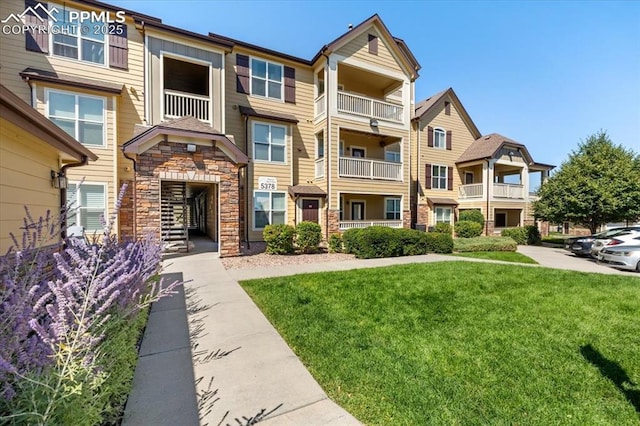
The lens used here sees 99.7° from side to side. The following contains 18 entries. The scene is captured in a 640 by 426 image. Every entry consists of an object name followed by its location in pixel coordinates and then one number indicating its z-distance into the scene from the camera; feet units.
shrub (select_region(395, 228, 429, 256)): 38.88
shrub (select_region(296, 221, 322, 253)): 39.01
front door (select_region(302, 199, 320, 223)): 45.73
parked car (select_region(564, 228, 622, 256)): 42.62
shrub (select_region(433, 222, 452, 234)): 56.29
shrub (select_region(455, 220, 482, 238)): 56.44
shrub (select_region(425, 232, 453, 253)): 41.77
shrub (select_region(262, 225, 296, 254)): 36.42
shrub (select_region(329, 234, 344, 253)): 41.81
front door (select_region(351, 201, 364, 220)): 58.13
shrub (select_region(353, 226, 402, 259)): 36.70
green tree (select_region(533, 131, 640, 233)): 48.08
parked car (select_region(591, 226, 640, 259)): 37.76
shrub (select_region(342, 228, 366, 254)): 38.42
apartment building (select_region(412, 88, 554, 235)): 61.98
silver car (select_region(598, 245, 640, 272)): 32.70
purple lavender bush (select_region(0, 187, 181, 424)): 5.27
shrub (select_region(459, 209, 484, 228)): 60.03
